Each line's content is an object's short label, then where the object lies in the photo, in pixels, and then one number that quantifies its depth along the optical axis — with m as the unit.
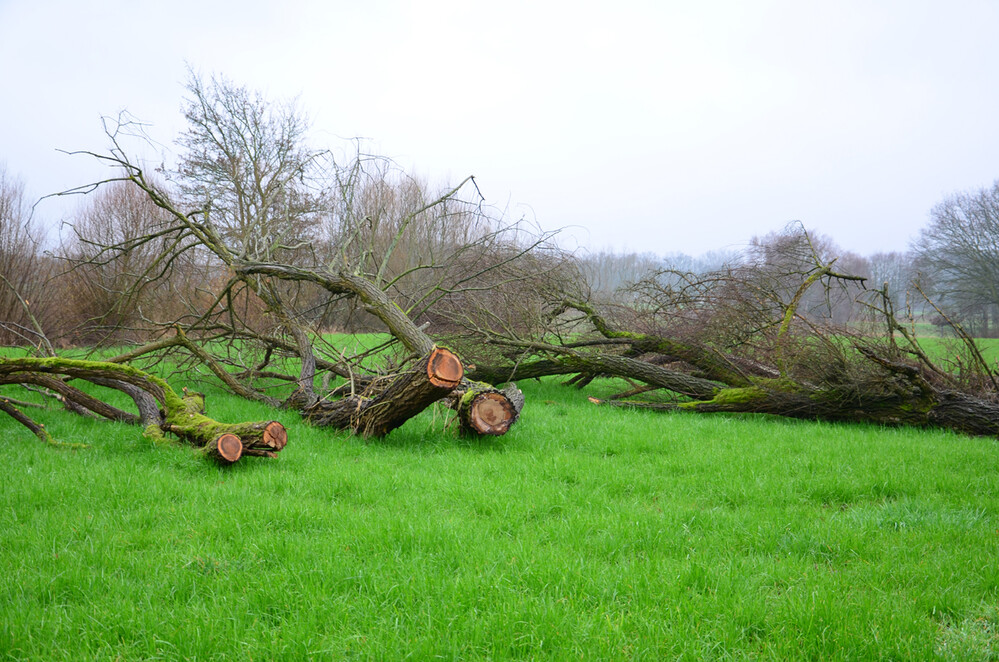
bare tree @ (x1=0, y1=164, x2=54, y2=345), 13.54
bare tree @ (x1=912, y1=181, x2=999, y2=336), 25.31
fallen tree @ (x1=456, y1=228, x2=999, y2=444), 7.25
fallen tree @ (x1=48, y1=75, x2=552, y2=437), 6.09
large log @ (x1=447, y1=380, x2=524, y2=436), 6.02
